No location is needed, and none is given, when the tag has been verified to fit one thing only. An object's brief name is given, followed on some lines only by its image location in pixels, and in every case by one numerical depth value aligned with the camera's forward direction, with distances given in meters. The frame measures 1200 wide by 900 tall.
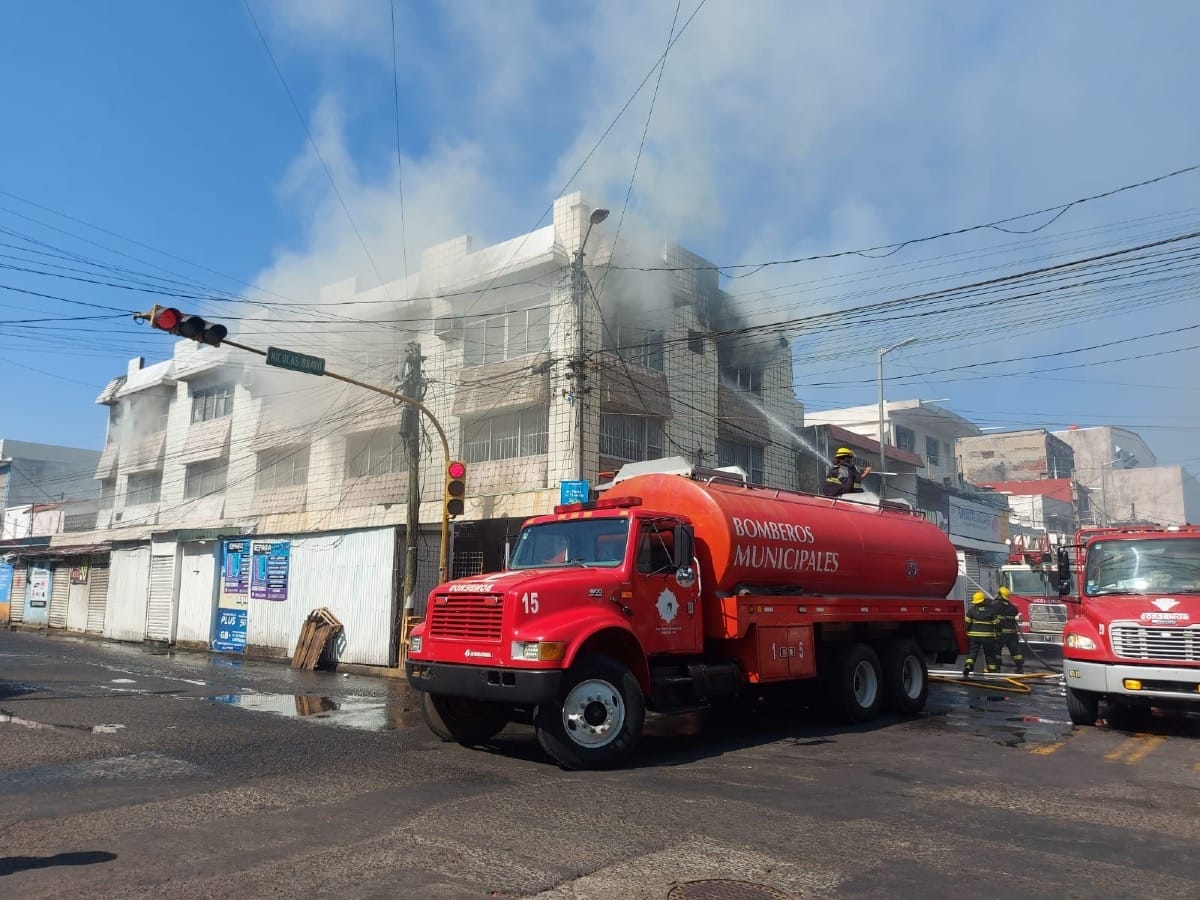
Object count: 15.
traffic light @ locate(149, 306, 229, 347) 10.59
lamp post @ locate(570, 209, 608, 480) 19.25
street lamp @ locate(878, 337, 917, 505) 24.84
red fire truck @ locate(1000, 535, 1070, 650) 21.72
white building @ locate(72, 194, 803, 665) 19.78
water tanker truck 7.50
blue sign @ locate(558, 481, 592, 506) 16.55
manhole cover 4.27
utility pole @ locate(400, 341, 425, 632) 16.88
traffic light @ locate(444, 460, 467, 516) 14.71
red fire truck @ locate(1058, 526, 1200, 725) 9.30
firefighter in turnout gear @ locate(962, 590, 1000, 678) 15.66
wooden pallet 18.62
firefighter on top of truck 13.20
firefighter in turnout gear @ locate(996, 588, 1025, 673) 15.90
